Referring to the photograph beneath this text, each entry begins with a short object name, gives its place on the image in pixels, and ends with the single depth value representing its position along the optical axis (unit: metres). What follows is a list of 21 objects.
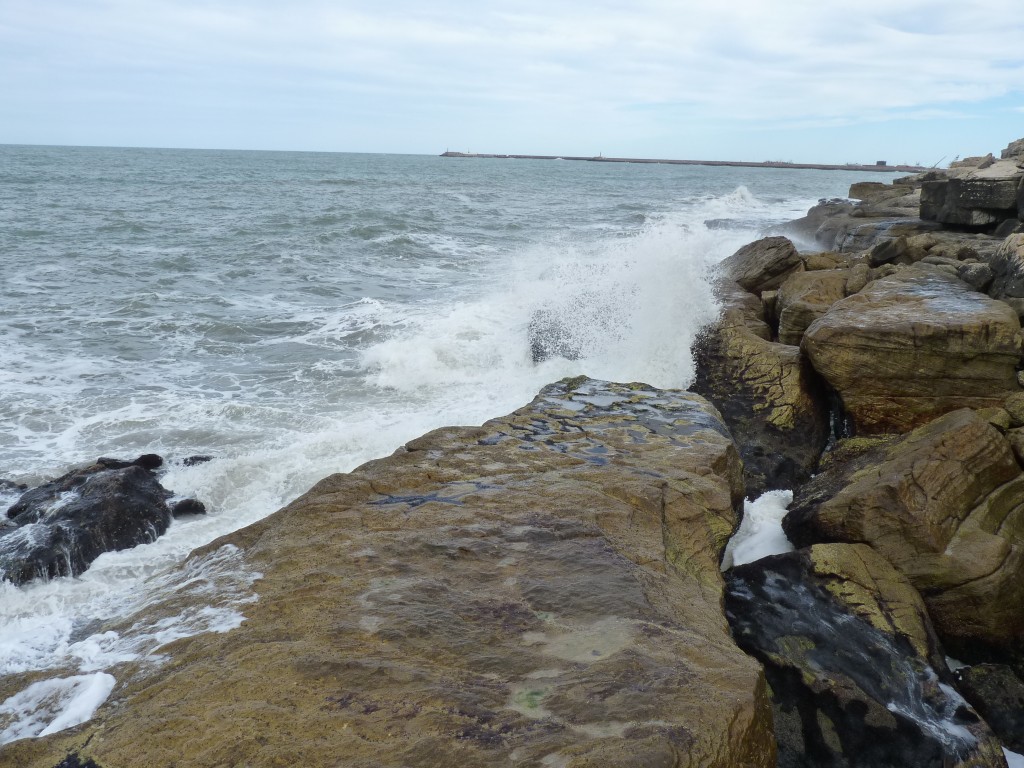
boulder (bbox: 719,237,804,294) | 9.40
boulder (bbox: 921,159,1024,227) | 10.20
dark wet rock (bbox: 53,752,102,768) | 2.09
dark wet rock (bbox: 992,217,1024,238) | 9.74
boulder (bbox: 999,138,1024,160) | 20.88
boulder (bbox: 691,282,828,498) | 5.83
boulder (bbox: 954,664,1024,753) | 3.50
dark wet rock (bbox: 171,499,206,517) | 5.73
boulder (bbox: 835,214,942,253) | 11.83
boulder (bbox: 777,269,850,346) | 7.14
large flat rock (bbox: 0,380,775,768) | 2.10
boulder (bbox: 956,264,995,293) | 6.66
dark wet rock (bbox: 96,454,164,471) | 6.21
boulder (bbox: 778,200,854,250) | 16.70
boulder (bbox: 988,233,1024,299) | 6.30
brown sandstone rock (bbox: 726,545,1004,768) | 3.02
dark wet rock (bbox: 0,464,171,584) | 4.95
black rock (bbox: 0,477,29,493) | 6.08
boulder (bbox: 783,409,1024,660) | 3.89
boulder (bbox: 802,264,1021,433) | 5.37
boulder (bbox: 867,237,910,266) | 9.30
